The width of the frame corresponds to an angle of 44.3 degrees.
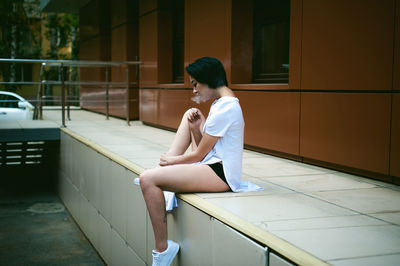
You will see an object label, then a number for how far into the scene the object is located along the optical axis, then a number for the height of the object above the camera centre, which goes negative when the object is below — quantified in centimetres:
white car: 1258 -59
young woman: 369 -56
